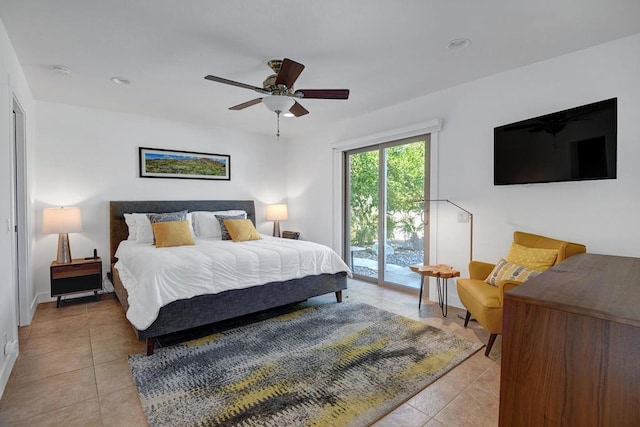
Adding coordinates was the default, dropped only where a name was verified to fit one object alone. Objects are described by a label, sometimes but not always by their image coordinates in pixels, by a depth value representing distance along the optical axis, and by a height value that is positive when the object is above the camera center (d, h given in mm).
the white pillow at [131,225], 4227 -207
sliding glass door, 4156 +20
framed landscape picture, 4699 +715
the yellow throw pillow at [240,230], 4258 -271
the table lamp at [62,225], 3692 -179
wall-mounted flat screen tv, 2424 +550
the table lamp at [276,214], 5746 -70
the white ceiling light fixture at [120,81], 3268 +1347
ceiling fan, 2564 +1013
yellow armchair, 2418 -665
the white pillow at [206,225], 4719 -224
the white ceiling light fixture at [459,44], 2555 +1367
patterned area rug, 1863 -1163
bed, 2615 -850
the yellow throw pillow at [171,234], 3756 -296
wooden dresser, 905 -448
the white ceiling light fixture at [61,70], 2998 +1338
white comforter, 2555 -545
